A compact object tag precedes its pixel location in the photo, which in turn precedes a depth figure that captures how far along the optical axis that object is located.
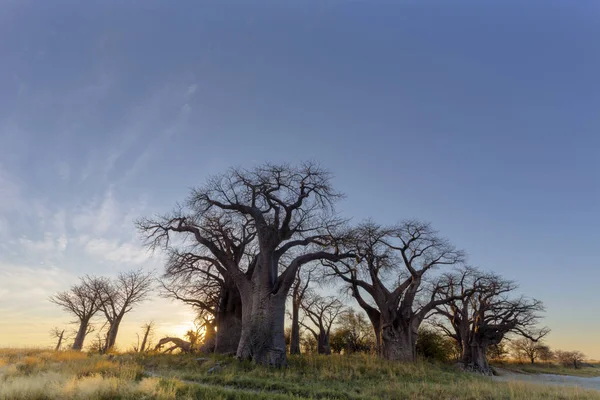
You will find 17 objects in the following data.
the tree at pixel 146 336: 36.13
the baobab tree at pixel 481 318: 28.55
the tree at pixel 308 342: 42.28
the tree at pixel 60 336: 36.19
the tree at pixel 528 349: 46.78
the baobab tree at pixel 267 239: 15.58
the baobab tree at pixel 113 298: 33.42
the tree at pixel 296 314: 26.34
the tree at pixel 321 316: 34.34
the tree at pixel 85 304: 35.16
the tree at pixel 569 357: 50.16
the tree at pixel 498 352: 40.21
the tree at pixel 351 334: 38.62
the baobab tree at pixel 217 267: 17.77
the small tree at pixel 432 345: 30.30
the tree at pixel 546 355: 47.91
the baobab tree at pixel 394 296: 21.55
